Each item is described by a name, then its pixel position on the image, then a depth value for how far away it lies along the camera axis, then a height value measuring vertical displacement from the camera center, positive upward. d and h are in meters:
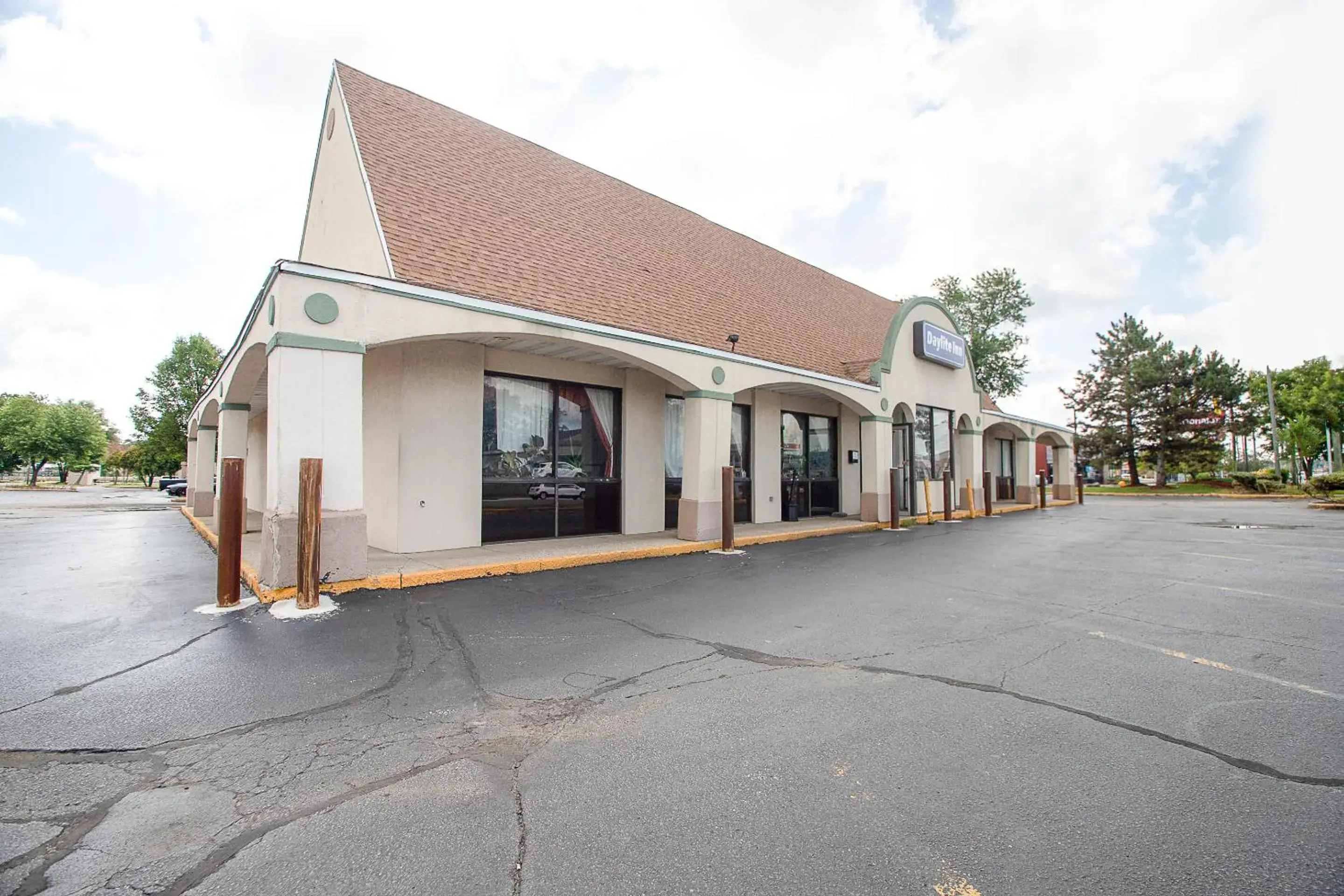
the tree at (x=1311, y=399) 46.53 +5.51
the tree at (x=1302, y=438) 36.78 +1.85
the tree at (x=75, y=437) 60.84 +4.17
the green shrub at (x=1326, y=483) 26.41 -0.80
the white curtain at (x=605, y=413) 12.41 +1.26
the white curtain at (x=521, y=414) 11.09 +1.12
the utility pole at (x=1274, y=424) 34.41 +2.50
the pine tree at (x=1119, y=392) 40.91 +5.63
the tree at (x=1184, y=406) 38.59 +4.10
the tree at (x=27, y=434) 58.03 +4.19
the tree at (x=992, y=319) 37.25 +9.75
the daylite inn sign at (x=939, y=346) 17.95 +3.91
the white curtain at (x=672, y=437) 13.57 +0.79
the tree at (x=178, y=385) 45.31 +7.21
